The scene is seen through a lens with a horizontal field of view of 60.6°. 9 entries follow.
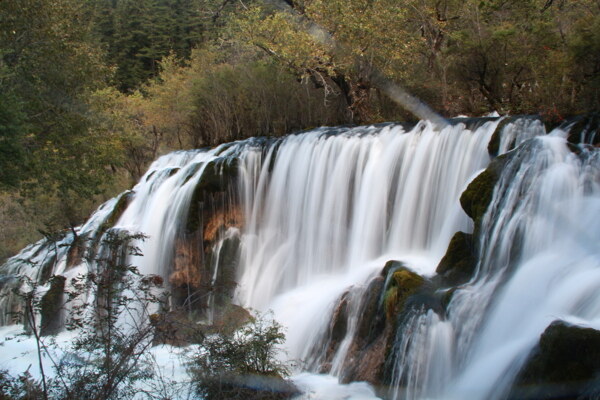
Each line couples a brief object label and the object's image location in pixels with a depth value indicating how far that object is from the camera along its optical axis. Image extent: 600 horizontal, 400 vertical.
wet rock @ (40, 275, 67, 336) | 14.04
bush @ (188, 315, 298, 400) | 6.59
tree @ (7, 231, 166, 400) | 5.73
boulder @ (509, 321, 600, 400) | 5.45
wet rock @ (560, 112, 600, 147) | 9.35
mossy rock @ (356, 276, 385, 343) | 8.86
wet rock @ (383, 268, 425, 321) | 8.30
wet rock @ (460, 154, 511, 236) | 8.78
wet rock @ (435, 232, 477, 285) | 8.44
